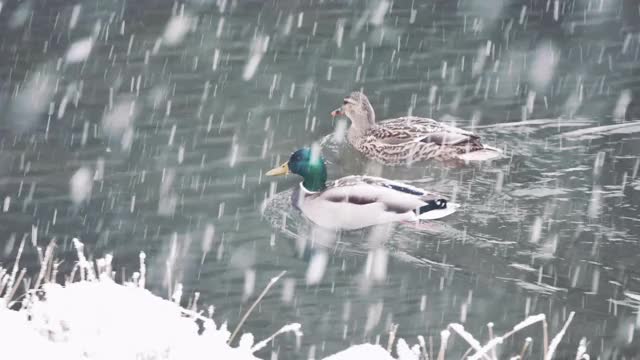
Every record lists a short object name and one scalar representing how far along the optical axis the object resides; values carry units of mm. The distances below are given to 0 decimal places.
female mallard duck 22781
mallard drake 19266
